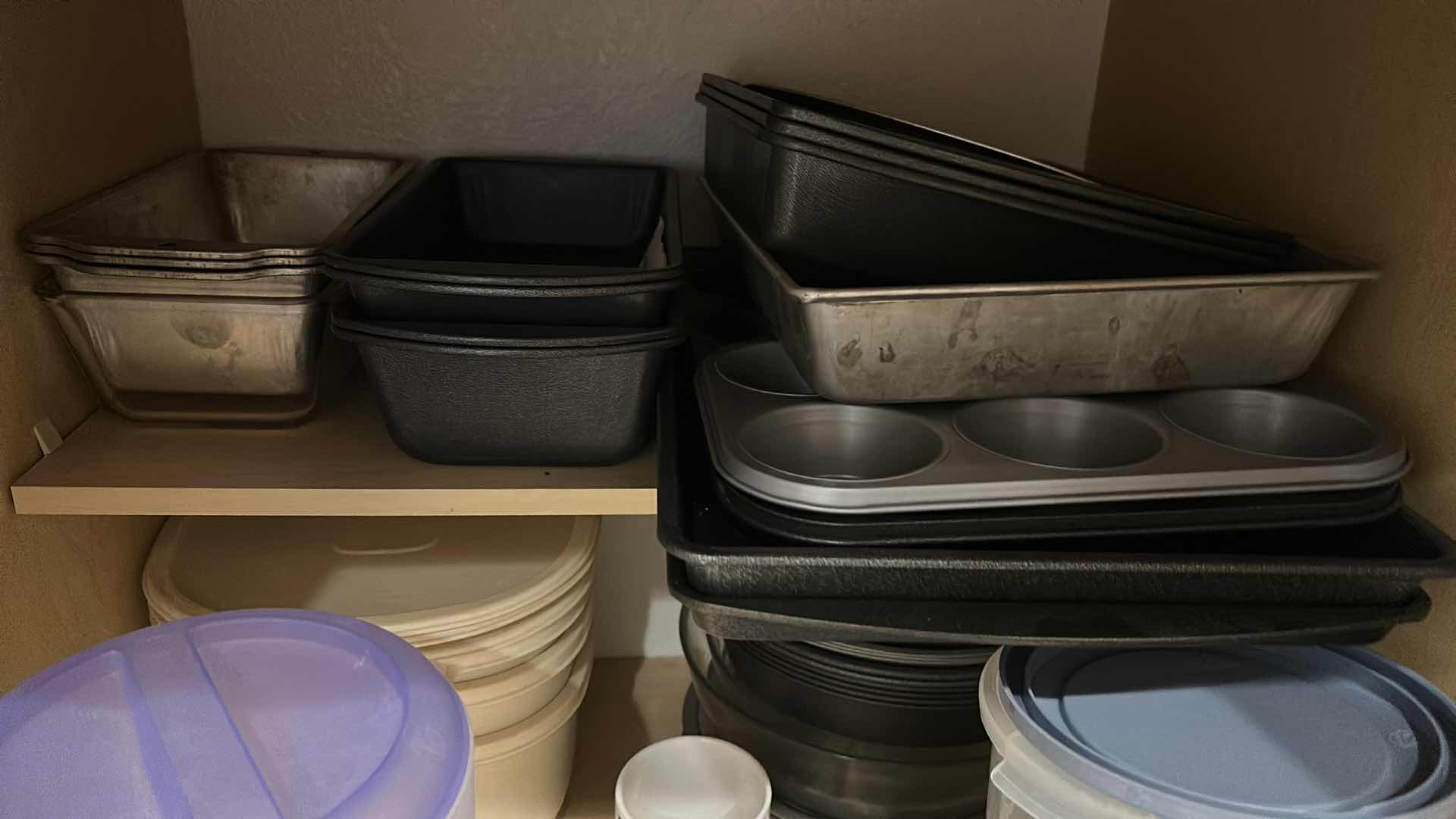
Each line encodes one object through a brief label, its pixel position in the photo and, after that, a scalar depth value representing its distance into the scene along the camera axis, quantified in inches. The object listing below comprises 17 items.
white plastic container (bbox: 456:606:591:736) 31.1
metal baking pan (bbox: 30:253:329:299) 27.0
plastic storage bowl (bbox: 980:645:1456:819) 21.2
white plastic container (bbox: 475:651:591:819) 32.4
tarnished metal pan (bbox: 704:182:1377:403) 25.6
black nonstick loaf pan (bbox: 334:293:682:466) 26.2
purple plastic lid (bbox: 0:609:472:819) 17.7
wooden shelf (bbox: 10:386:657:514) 26.9
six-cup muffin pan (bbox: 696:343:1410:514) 24.6
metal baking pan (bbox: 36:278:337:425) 27.9
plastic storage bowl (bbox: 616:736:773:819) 31.0
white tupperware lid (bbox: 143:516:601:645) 30.1
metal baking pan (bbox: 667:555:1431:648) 23.4
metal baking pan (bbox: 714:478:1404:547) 24.3
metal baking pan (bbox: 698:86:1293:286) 26.5
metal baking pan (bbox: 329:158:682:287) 36.6
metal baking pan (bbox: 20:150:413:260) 32.6
